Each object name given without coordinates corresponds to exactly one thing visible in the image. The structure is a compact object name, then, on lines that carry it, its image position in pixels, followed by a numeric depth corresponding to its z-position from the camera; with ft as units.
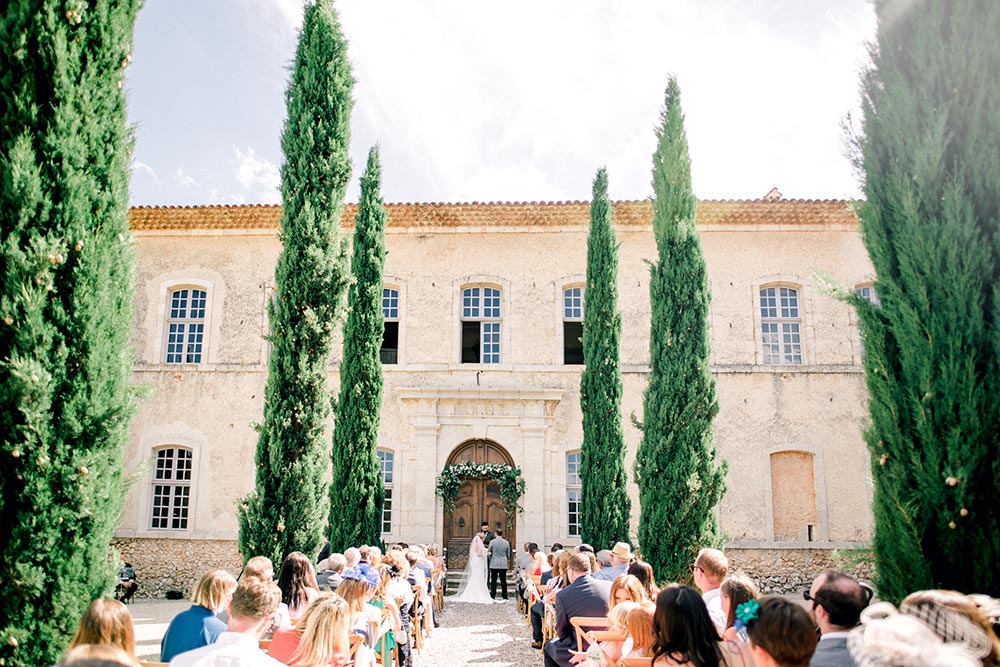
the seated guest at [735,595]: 12.14
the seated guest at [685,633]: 10.37
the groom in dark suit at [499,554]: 41.52
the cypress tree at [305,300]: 23.82
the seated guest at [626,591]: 15.07
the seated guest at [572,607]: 18.26
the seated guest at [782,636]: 9.19
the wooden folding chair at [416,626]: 28.17
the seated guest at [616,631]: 12.96
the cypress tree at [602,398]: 39.47
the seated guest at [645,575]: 19.30
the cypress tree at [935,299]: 12.37
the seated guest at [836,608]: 9.59
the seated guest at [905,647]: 5.91
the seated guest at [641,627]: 11.85
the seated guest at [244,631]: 10.30
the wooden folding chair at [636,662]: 12.22
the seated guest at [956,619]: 6.84
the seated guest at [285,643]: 13.62
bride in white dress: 42.16
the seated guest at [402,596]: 24.14
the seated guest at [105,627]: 9.50
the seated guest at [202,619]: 12.64
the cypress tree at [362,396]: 35.12
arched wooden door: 46.39
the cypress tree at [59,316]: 12.19
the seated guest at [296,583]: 17.58
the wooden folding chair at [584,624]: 17.19
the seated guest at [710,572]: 15.74
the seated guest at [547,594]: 24.56
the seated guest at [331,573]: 23.27
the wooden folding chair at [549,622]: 25.36
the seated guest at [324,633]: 12.33
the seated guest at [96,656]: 6.78
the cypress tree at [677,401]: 29.32
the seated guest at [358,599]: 16.98
